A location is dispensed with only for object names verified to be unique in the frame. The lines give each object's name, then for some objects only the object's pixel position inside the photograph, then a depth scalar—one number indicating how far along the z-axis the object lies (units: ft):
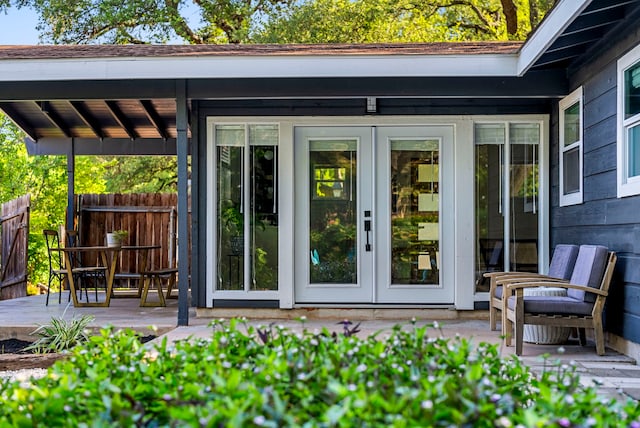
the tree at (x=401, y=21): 49.35
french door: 22.07
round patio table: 17.19
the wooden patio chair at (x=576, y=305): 15.66
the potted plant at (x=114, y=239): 26.27
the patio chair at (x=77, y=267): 27.80
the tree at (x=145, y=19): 50.34
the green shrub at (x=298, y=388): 4.88
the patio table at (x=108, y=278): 24.81
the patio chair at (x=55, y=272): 26.20
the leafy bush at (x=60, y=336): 17.30
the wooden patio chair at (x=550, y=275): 18.20
